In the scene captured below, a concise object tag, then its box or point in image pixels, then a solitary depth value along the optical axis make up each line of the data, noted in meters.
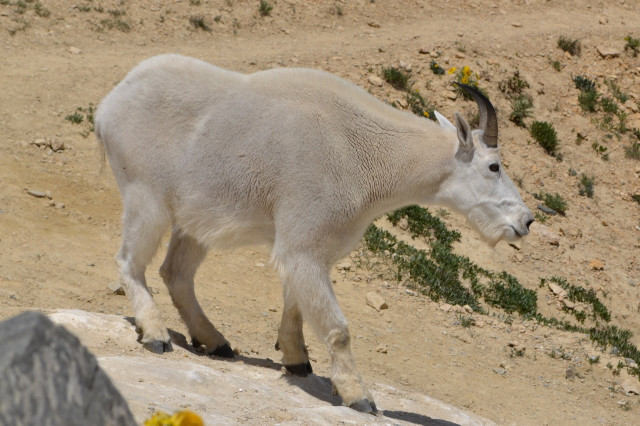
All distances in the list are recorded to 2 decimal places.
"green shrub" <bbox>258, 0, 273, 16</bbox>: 18.80
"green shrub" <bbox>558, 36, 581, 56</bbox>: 20.44
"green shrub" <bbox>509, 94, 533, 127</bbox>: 17.64
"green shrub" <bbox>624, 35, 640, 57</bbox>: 21.08
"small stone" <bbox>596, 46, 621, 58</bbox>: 20.70
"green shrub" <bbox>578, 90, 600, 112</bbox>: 19.00
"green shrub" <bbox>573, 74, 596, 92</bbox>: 19.45
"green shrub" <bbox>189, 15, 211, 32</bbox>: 17.73
